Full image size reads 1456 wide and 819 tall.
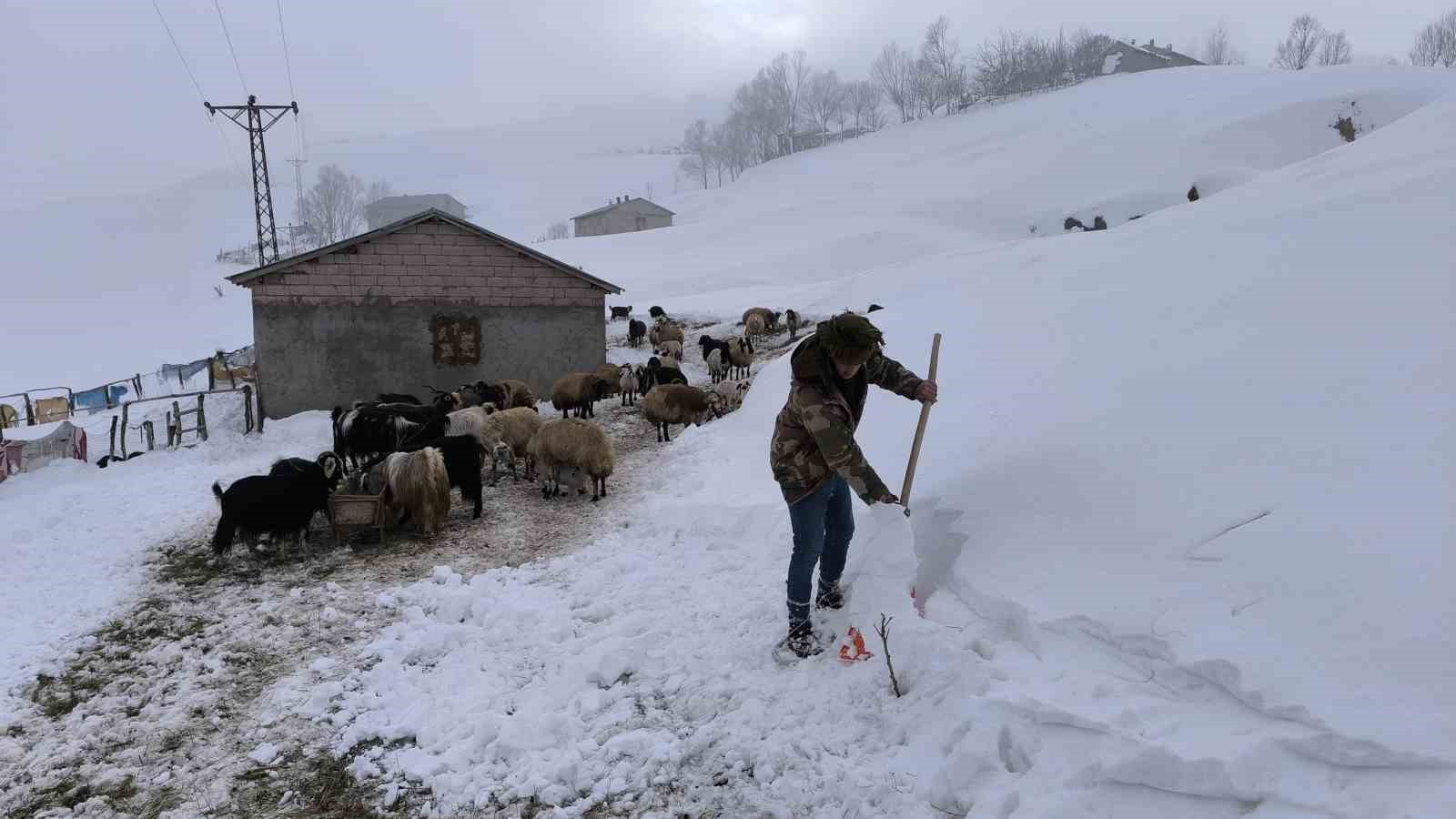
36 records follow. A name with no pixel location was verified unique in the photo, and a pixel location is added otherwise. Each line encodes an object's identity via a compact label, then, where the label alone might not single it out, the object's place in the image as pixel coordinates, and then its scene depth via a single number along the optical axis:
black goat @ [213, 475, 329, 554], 7.45
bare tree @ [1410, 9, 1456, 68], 66.50
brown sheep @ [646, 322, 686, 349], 22.12
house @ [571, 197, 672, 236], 59.88
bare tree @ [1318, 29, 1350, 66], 78.00
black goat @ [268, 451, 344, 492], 7.82
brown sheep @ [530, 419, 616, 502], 9.55
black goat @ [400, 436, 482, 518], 8.89
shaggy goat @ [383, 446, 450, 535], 8.16
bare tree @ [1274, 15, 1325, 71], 77.06
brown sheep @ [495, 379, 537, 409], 14.34
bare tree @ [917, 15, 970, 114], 79.75
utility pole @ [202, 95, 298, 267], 25.04
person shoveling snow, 3.95
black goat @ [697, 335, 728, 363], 19.56
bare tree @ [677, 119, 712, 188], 97.69
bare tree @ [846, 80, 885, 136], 97.22
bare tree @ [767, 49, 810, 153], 94.69
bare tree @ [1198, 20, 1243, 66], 94.49
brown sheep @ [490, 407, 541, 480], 10.82
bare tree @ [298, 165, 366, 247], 81.44
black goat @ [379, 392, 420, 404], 12.98
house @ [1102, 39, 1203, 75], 69.06
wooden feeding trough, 7.86
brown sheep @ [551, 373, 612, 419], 14.68
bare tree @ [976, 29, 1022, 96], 71.75
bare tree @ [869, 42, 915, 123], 87.19
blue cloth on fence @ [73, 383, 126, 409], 19.59
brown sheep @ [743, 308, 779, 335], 23.56
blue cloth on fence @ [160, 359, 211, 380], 21.95
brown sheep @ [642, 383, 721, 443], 13.16
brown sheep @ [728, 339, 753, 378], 19.16
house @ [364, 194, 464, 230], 78.62
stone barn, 14.66
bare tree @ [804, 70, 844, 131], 96.81
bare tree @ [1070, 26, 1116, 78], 71.75
